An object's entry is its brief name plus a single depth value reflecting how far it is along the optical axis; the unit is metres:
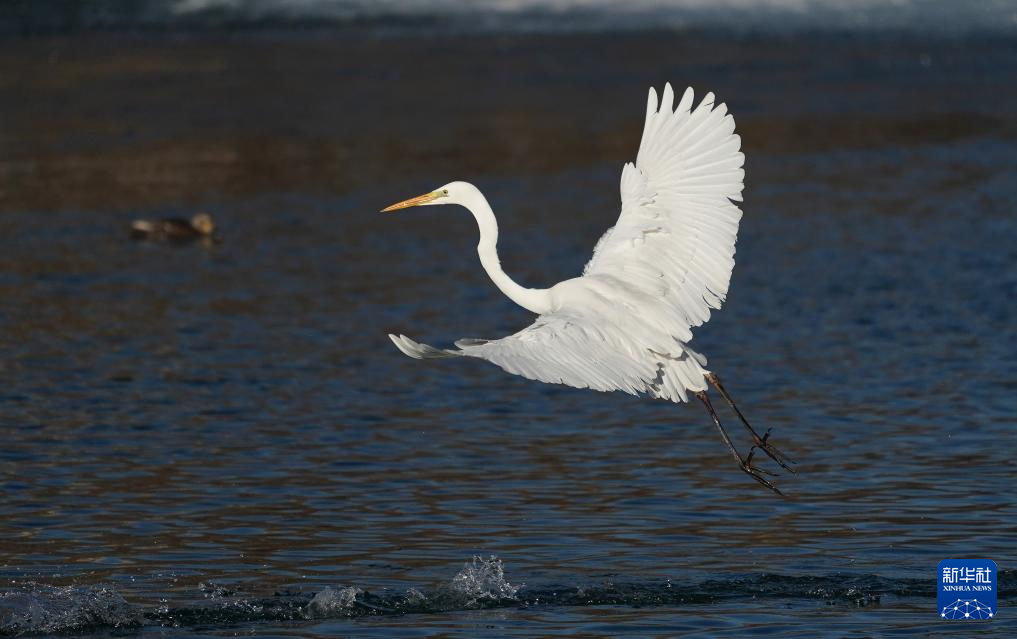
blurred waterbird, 37.28
